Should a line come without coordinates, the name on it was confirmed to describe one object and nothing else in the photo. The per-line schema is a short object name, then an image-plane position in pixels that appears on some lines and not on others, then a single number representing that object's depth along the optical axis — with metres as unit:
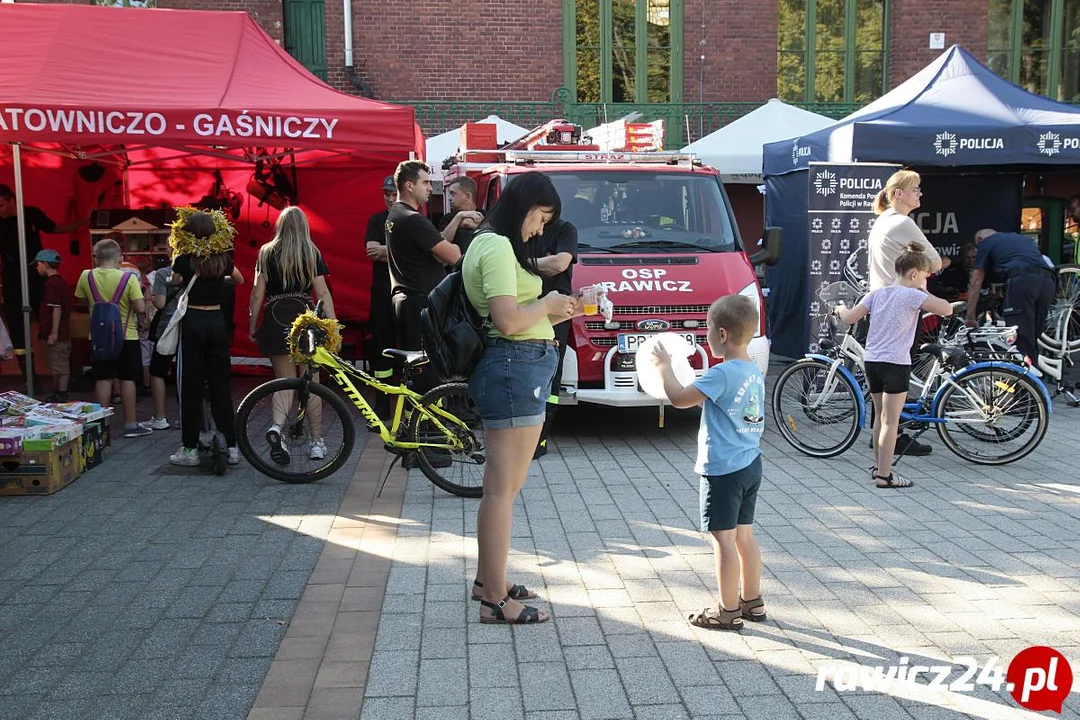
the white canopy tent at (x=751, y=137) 13.96
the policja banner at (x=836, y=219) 10.21
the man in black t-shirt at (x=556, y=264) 4.49
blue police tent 10.00
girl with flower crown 6.94
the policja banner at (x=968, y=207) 12.54
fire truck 7.93
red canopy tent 7.89
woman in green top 4.01
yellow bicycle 6.40
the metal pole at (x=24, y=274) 8.75
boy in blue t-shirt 4.05
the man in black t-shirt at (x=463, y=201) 8.12
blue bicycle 7.10
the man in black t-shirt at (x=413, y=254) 6.73
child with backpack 8.09
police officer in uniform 9.46
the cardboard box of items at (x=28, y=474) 6.58
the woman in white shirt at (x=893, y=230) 7.51
